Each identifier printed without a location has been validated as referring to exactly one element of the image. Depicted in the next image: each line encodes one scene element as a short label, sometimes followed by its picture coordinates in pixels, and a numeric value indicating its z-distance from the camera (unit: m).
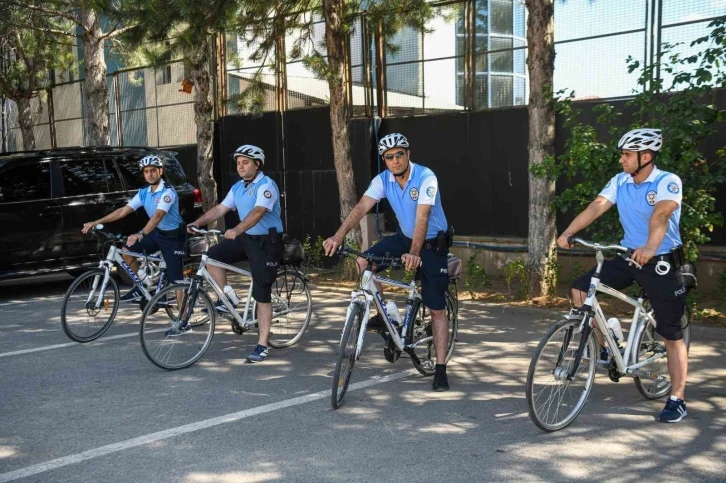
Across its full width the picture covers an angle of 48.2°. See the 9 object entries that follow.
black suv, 10.70
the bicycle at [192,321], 7.06
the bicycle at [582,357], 5.18
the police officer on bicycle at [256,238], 7.31
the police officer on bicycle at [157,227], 8.21
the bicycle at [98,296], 8.12
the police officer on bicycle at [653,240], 5.32
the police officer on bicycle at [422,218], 6.16
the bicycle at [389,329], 5.79
